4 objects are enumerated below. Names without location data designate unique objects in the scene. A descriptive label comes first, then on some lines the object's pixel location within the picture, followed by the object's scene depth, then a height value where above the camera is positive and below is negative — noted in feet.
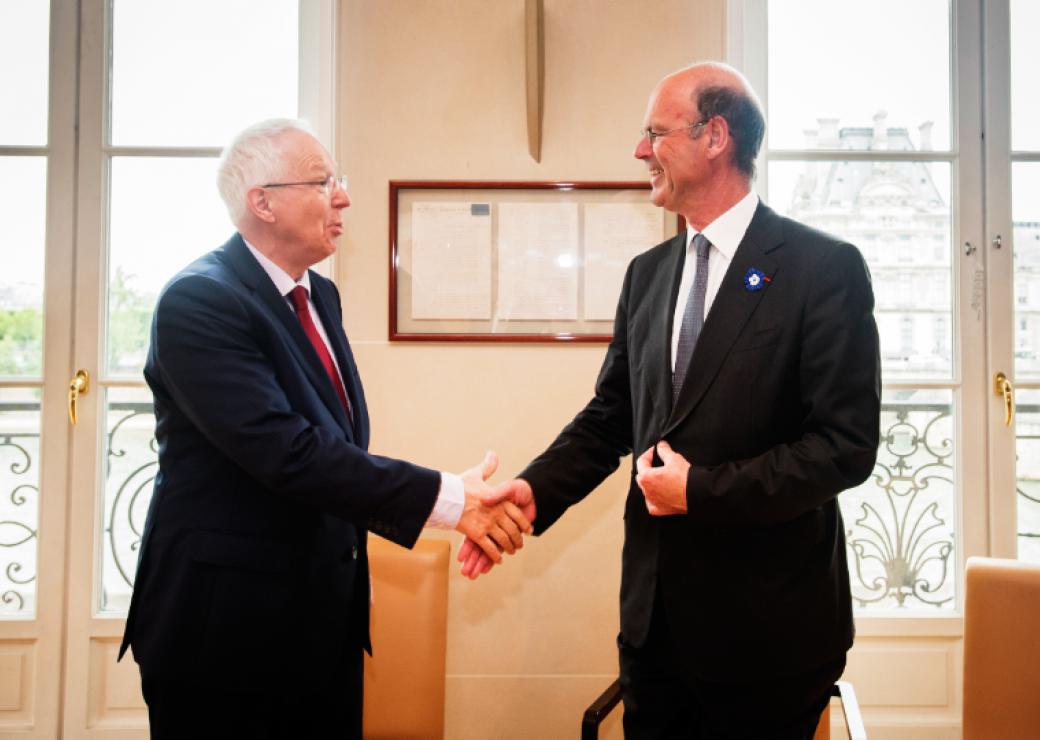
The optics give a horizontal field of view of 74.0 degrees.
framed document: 7.38 +1.39
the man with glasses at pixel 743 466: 3.86 -0.45
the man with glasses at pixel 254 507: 4.04 -0.76
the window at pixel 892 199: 7.61 +2.14
